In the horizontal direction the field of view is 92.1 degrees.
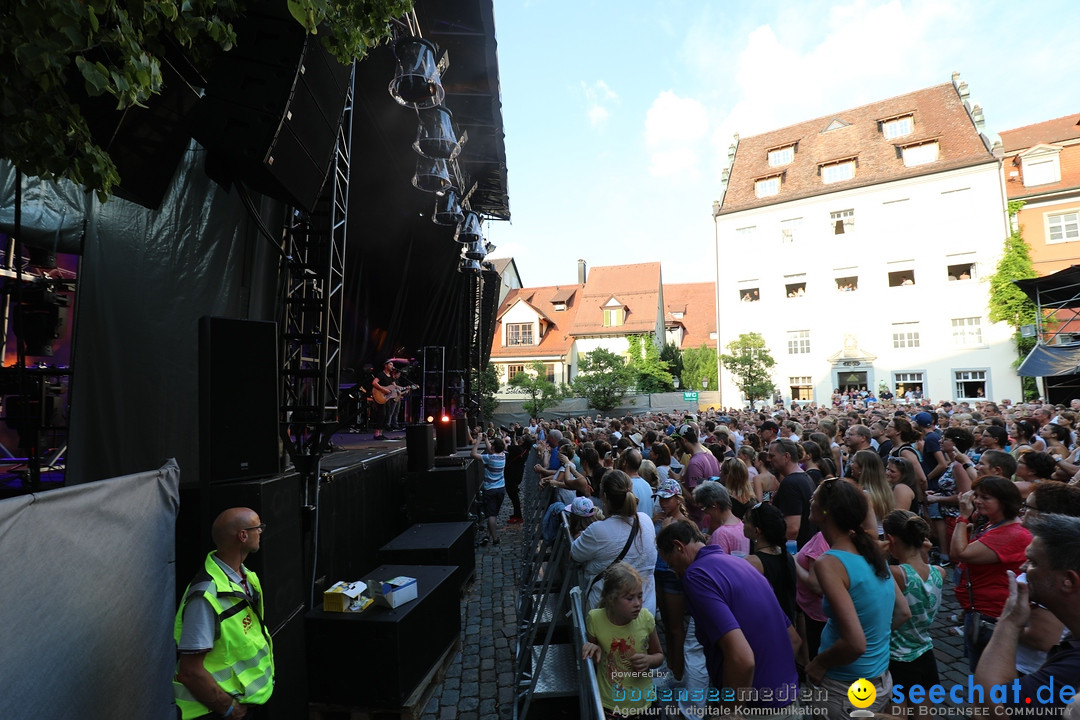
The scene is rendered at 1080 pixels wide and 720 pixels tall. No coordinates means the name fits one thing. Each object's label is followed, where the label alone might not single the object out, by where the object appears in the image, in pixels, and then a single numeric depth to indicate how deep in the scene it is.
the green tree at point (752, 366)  31.33
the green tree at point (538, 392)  27.59
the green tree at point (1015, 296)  26.09
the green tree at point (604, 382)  28.59
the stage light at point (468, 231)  12.31
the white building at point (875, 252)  28.36
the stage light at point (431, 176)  8.27
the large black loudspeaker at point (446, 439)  10.63
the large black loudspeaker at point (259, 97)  3.94
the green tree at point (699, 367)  42.88
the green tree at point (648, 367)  34.81
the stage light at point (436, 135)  6.89
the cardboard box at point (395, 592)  4.33
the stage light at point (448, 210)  10.17
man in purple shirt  2.38
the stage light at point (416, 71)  5.92
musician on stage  13.12
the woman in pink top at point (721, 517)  3.67
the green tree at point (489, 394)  27.15
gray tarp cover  2.63
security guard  2.64
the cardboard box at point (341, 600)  4.31
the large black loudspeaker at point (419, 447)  8.30
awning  18.27
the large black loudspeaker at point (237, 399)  3.78
